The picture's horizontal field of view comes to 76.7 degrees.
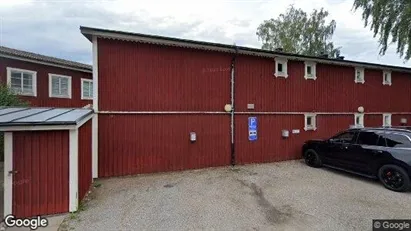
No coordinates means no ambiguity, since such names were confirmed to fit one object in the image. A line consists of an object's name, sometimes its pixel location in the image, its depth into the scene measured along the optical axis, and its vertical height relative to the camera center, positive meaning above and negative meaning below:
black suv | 7.06 -1.25
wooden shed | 5.16 -1.06
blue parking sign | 10.41 -0.61
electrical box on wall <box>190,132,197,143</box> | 9.37 -0.88
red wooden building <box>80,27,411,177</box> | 8.42 +0.44
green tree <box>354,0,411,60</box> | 13.23 +4.97
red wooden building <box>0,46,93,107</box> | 12.55 +1.80
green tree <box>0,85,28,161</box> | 9.77 +0.51
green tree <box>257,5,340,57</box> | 27.27 +8.49
